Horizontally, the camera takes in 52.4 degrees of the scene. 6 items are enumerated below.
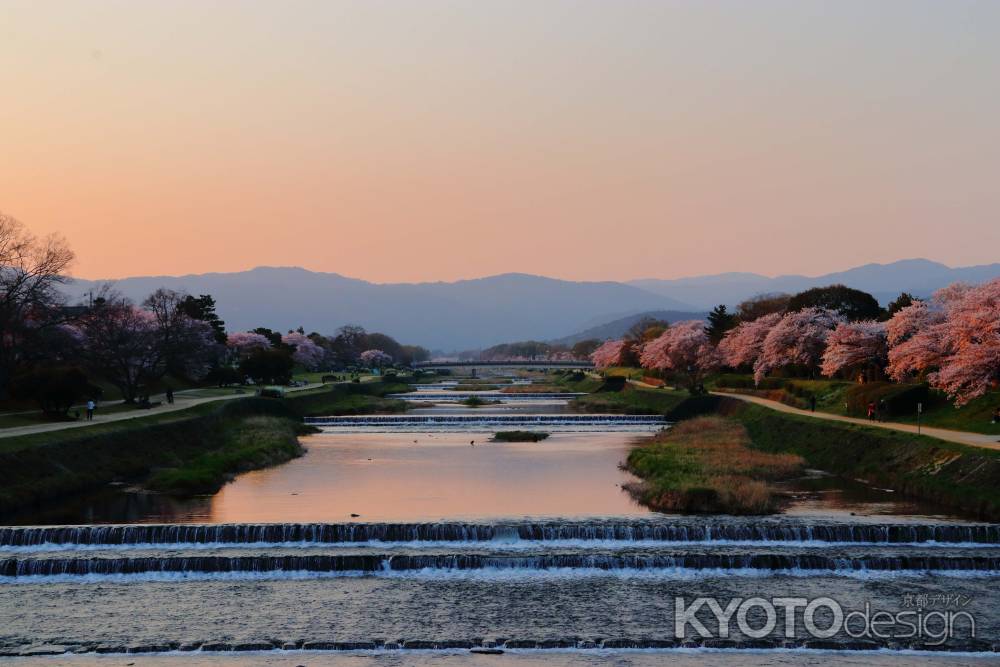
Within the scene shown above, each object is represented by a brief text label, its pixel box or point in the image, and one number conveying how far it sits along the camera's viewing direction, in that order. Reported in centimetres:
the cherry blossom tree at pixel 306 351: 16440
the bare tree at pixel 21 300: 6125
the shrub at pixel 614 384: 12612
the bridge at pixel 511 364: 18838
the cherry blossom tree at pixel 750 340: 9744
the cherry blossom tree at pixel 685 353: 10993
